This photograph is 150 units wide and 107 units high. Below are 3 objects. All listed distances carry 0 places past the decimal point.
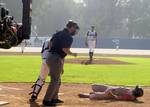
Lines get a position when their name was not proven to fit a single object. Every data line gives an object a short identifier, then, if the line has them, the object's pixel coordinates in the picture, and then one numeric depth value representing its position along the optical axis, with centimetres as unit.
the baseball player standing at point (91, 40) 2966
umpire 1107
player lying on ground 1220
